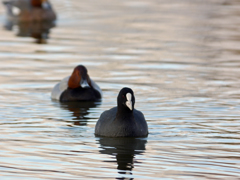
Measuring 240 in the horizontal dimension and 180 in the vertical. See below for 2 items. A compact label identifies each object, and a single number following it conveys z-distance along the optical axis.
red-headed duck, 15.89
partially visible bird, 29.56
